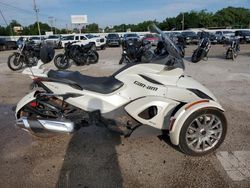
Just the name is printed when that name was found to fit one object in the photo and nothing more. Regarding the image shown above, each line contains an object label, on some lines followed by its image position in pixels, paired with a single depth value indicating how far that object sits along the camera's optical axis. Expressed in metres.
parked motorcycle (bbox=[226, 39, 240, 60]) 9.97
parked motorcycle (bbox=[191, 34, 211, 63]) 7.27
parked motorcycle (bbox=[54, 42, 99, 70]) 8.81
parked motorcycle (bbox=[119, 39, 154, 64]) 8.98
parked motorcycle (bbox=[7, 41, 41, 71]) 8.41
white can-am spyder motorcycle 2.44
